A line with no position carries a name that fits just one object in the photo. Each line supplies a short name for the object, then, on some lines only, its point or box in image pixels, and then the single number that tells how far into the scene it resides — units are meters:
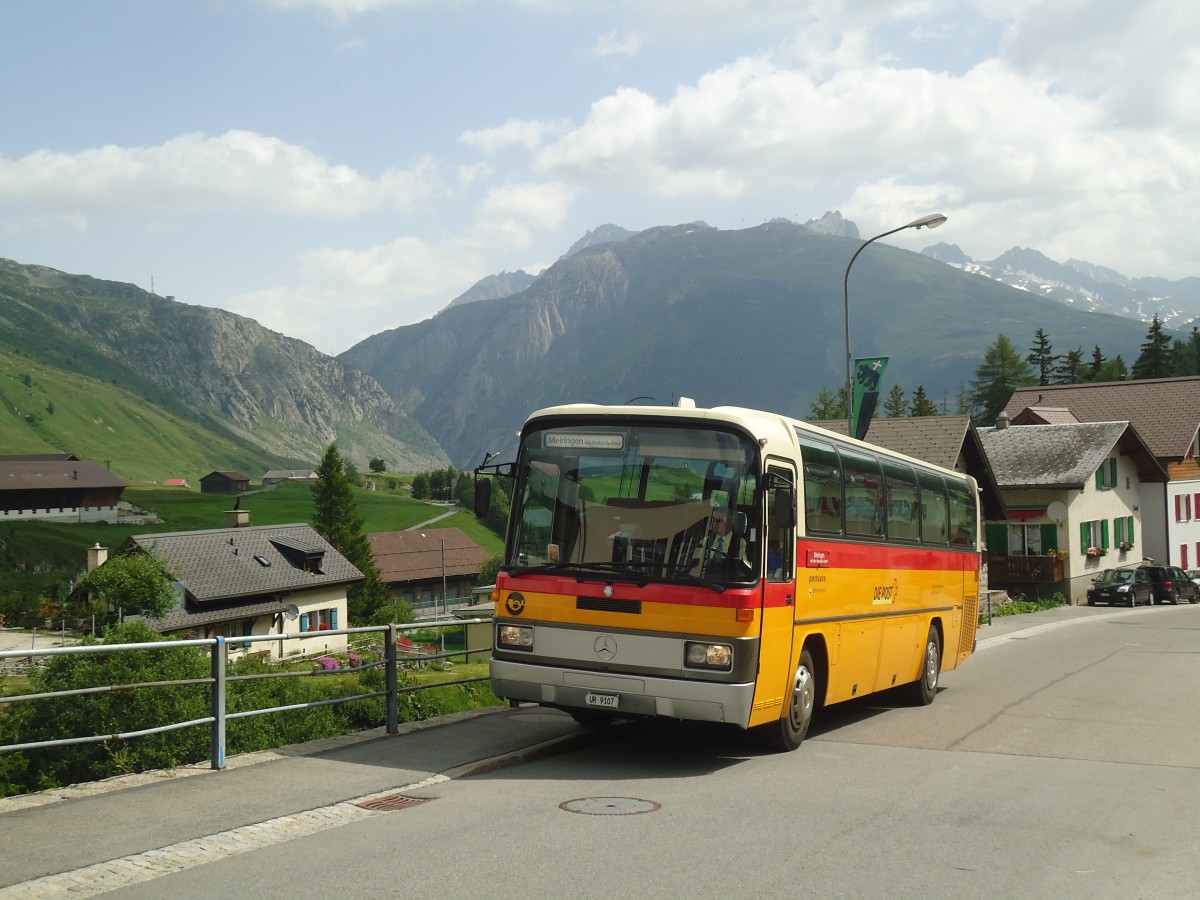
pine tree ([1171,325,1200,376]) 132.88
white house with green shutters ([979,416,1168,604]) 50.62
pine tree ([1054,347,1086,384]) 133.69
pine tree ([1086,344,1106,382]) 130.25
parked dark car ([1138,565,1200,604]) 49.25
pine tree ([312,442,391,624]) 107.25
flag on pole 25.08
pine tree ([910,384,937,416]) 137.75
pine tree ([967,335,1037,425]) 133.50
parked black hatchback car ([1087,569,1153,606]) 47.38
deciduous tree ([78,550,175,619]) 71.38
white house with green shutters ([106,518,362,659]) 76.44
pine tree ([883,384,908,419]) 150.50
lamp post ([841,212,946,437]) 24.77
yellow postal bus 9.85
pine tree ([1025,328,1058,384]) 138.50
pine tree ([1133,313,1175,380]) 125.06
